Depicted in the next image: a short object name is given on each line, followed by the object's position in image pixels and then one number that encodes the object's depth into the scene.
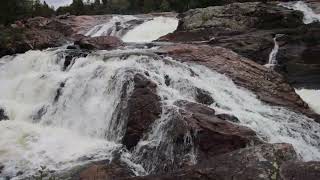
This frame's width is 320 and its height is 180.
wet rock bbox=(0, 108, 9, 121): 17.90
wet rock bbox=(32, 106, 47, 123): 17.38
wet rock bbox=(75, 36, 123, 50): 22.79
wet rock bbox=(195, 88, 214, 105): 16.40
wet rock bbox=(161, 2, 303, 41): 28.34
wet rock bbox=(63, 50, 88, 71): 20.52
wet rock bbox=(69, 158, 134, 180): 12.22
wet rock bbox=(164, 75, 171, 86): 17.05
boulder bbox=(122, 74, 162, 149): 14.58
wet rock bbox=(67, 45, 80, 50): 22.98
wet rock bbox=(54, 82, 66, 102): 18.02
